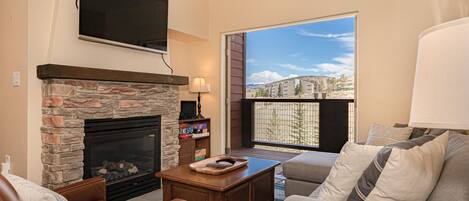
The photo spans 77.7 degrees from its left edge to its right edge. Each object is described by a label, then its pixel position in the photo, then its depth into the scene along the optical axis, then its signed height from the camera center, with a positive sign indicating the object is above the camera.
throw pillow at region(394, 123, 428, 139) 2.49 -0.29
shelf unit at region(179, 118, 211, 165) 3.91 -0.68
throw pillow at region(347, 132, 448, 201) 1.14 -0.30
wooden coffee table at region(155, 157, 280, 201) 1.96 -0.62
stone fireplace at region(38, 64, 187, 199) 2.45 -0.08
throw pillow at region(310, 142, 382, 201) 1.41 -0.35
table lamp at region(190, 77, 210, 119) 4.34 +0.18
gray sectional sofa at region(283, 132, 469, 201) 1.16 -0.39
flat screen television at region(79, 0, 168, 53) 2.70 +0.77
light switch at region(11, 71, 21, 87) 2.49 +0.16
